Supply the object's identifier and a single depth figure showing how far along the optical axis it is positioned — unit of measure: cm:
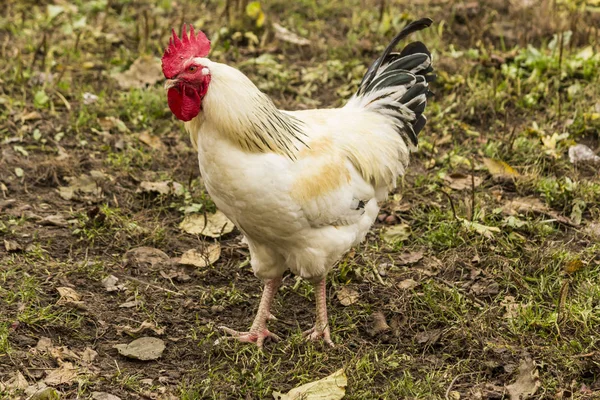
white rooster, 722
